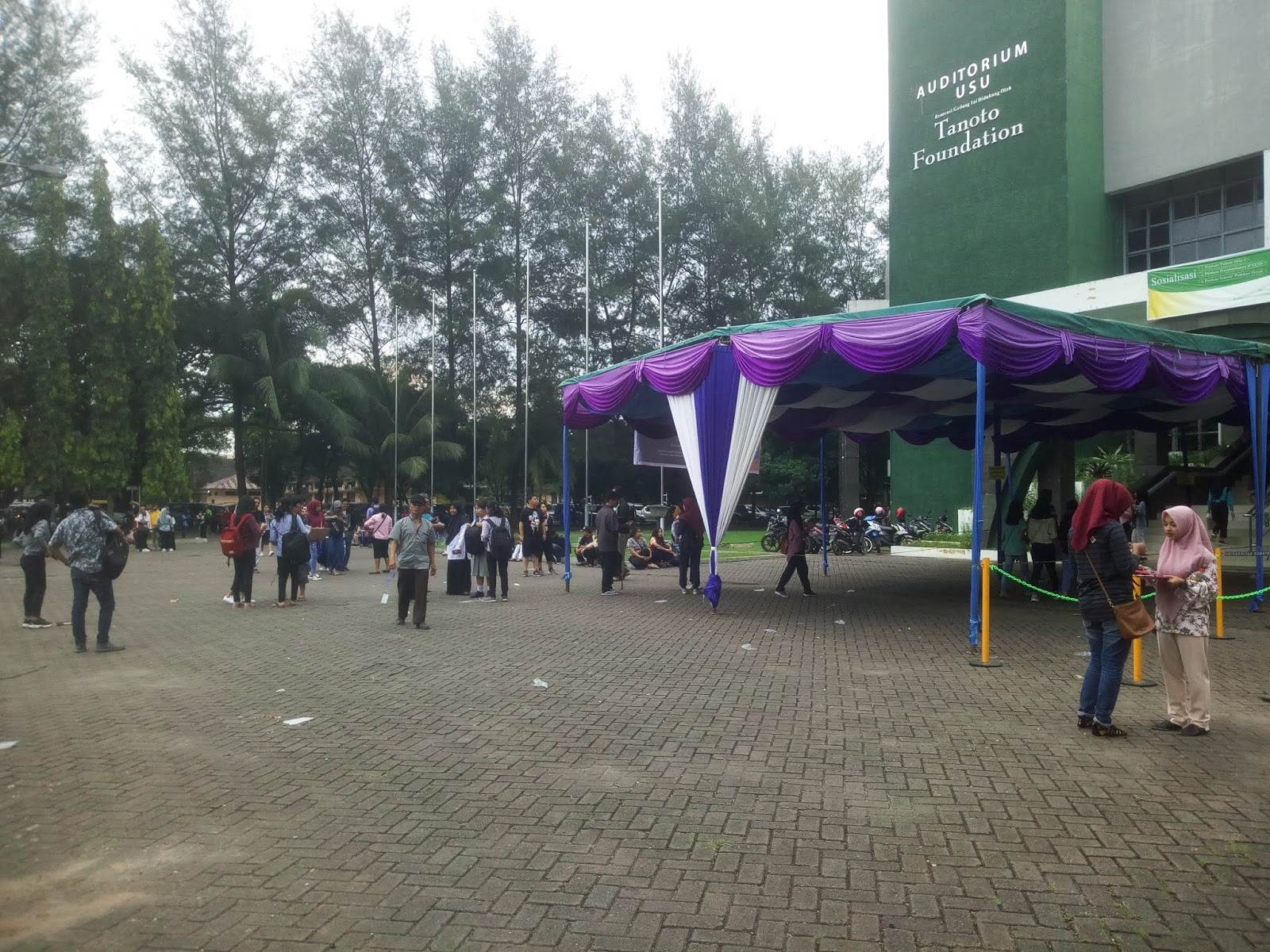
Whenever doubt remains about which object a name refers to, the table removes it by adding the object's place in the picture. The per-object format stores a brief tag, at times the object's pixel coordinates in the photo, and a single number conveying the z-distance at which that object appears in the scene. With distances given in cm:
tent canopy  1094
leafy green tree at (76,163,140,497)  3244
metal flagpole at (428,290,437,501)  3453
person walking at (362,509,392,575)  2017
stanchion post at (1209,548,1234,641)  1077
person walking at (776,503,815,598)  1485
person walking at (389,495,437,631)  1142
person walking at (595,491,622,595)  1566
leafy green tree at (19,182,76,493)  3116
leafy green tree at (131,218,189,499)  3359
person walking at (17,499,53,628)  1173
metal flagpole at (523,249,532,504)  3719
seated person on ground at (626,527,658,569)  2120
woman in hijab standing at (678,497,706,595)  1554
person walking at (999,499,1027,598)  1598
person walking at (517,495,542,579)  2012
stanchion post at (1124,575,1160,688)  799
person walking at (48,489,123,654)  992
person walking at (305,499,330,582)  1873
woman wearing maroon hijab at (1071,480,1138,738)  616
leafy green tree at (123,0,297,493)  3622
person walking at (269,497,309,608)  1420
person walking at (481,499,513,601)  1471
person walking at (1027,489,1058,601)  1522
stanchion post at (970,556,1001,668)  874
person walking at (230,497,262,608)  1360
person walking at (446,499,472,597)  1563
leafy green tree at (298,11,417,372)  3847
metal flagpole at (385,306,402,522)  3827
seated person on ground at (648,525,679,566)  2127
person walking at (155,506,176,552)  2920
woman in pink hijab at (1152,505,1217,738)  629
